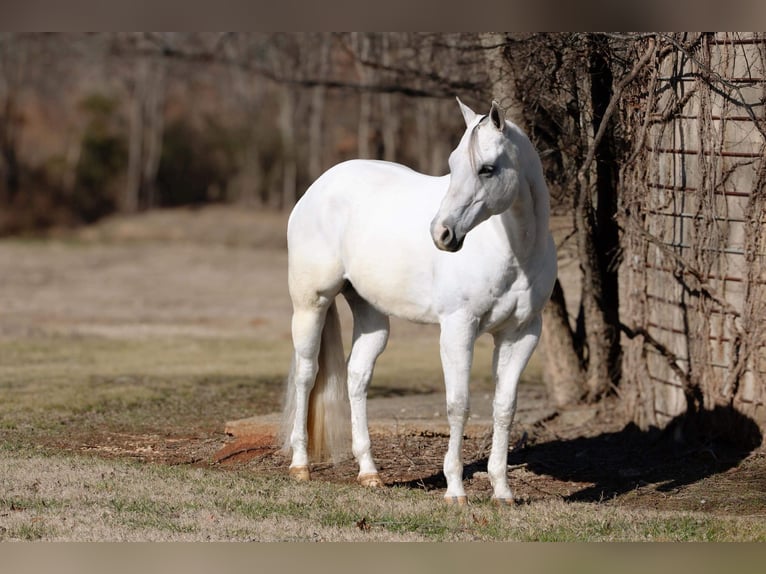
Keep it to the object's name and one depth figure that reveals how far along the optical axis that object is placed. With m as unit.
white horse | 12.20
